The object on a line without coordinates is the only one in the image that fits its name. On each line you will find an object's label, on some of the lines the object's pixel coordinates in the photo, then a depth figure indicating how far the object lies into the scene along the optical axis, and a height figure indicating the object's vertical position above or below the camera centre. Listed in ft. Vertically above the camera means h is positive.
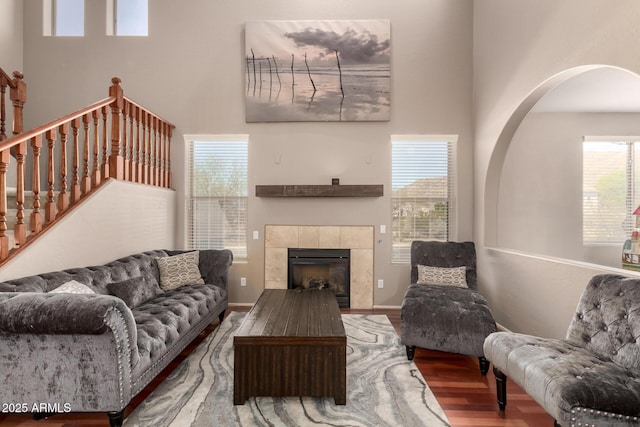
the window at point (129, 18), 16.14 +9.30
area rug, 6.93 -4.36
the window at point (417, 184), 15.88 +1.30
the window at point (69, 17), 16.01 +9.22
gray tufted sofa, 5.74 -2.64
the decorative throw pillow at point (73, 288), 7.54 -1.81
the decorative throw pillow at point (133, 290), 9.59 -2.41
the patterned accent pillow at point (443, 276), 12.80 -2.49
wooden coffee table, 7.43 -3.46
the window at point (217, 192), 16.02 +0.88
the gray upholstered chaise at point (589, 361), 5.08 -2.76
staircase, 8.32 +1.83
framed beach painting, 15.52 +6.63
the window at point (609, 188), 16.44 +1.21
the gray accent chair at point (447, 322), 9.21 -3.13
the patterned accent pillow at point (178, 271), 12.07 -2.27
